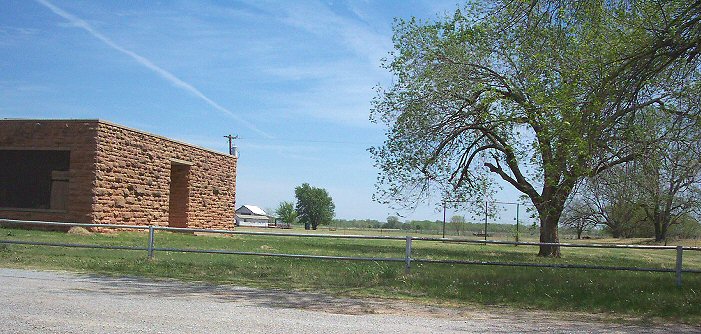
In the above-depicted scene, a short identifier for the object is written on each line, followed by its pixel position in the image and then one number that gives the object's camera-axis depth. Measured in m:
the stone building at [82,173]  24.69
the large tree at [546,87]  12.70
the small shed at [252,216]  112.86
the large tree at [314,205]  106.50
